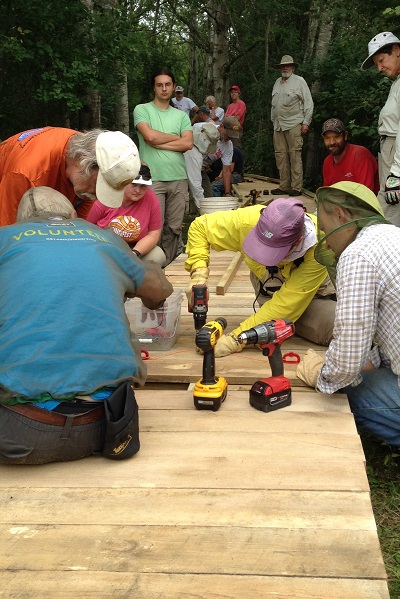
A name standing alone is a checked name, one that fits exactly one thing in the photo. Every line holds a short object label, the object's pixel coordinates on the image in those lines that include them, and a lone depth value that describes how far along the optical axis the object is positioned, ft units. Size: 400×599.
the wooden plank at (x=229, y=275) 18.89
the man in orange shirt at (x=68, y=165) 11.43
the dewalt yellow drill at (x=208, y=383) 10.66
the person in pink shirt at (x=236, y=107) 53.11
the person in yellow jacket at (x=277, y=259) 12.32
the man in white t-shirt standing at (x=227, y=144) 38.70
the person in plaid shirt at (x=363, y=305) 9.62
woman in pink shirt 16.88
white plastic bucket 27.25
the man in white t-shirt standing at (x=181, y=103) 45.19
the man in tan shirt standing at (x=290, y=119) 39.81
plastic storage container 14.28
